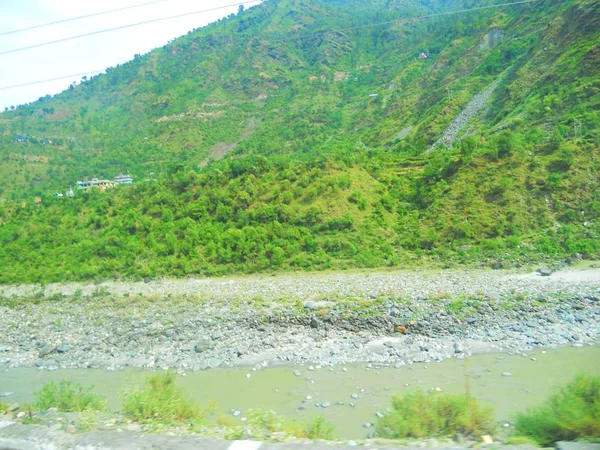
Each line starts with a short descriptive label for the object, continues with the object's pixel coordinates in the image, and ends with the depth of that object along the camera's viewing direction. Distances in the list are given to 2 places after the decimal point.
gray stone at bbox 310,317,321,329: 11.81
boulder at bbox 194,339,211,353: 11.13
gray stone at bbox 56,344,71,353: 12.26
